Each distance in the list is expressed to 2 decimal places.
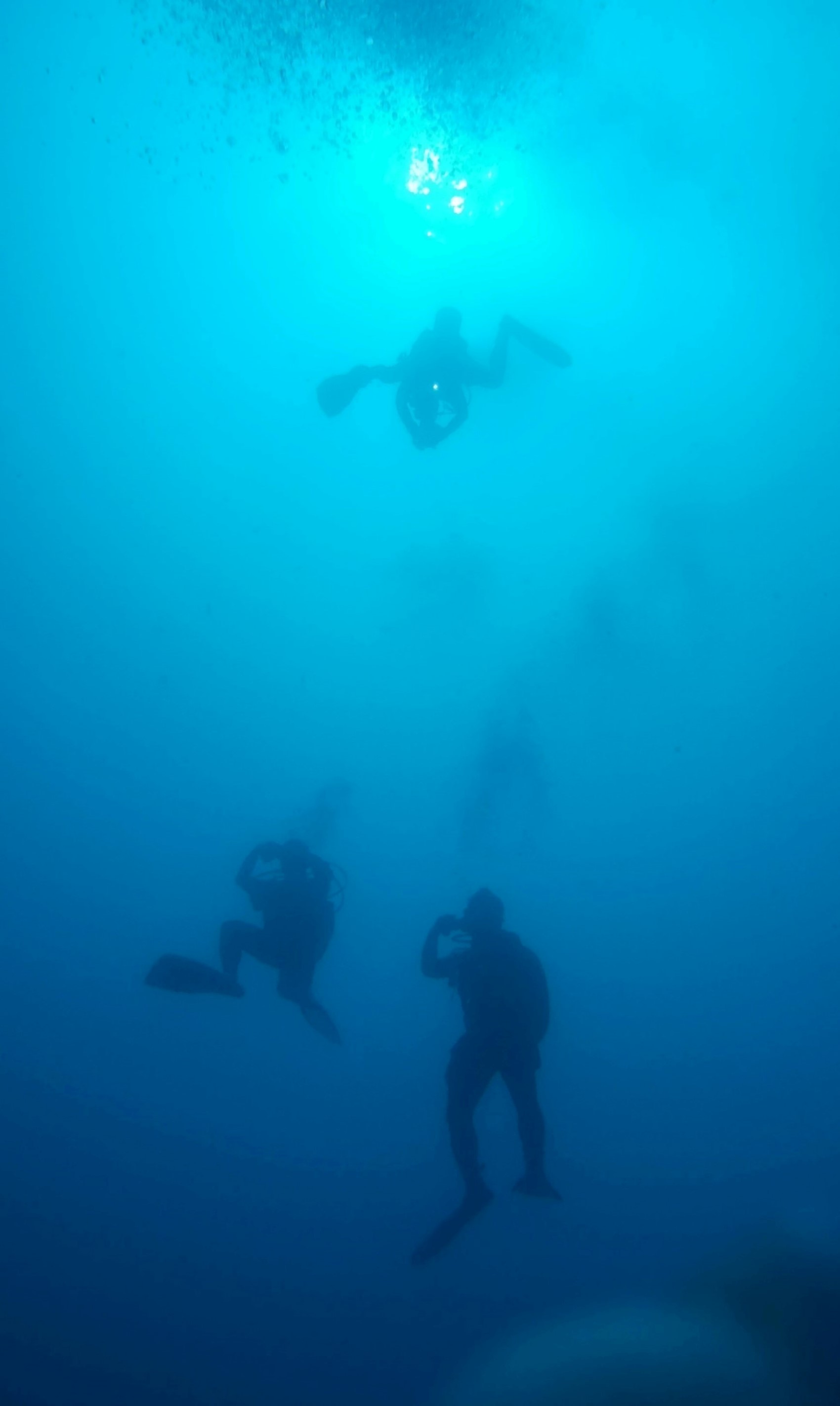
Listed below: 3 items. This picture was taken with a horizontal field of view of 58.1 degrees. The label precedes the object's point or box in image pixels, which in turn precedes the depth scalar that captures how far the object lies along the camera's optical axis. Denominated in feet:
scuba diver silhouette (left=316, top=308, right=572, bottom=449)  25.48
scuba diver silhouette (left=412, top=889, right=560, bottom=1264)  19.40
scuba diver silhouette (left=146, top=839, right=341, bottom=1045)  23.47
